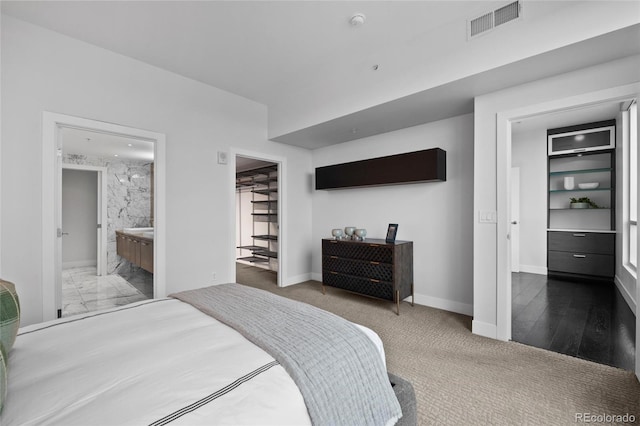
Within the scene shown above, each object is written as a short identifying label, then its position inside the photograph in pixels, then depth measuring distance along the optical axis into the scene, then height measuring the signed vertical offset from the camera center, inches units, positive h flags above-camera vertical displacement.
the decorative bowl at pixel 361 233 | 154.6 -11.8
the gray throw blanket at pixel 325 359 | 39.0 -22.4
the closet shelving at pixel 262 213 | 222.7 -1.1
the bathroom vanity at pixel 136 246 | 175.2 -23.4
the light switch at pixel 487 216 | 107.0 -1.9
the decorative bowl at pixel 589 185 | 182.8 +16.8
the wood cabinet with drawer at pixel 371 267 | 133.5 -28.4
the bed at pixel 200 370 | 31.2 -21.3
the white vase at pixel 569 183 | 192.2 +19.0
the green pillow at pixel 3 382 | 30.0 -18.5
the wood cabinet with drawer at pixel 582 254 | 172.2 -27.7
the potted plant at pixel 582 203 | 184.5 +5.0
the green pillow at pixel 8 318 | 38.8 -15.1
